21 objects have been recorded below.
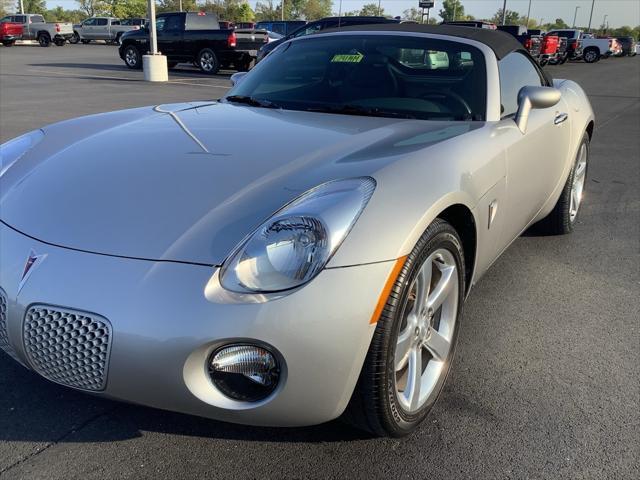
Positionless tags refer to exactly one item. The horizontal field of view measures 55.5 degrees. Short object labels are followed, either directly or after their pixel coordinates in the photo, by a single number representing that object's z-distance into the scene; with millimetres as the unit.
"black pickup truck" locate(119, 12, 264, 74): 18203
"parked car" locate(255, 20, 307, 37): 25897
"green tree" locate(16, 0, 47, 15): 73000
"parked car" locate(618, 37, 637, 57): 43625
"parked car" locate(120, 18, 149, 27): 39638
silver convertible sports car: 1742
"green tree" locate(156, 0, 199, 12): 67375
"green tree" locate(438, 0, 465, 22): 83381
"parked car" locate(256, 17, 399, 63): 15906
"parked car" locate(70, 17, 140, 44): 39531
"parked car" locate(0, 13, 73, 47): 35531
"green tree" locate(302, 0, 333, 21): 90438
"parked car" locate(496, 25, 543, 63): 22391
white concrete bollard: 15305
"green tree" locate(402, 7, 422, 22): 89375
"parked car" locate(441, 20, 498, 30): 20247
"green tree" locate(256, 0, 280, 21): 82788
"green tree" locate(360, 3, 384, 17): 93750
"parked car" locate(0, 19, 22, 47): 34562
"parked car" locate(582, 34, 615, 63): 36062
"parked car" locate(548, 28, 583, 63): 33875
